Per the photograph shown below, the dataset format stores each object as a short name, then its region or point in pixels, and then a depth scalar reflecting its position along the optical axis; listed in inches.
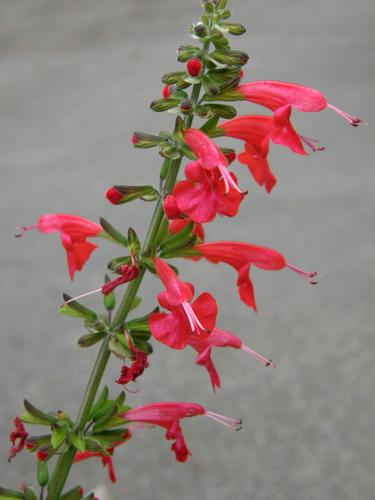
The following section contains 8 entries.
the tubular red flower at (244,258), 7.3
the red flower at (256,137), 7.0
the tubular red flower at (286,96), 7.0
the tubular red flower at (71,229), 7.7
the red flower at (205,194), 6.1
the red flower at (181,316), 6.4
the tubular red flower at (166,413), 8.0
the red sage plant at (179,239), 6.4
